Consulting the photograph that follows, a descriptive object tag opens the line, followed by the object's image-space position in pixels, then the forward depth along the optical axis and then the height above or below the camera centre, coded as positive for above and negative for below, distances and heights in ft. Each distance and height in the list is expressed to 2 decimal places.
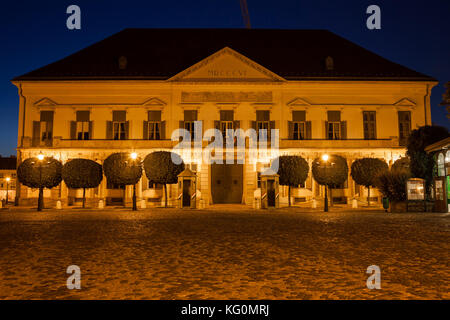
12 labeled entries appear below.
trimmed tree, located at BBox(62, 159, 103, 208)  96.00 +4.68
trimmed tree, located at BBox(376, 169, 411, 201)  74.23 +2.05
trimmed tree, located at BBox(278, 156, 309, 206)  95.55 +5.74
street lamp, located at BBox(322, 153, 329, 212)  80.77 +6.83
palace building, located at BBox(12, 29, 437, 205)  108.99 +24.08
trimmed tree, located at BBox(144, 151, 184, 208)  95.91 +6.50
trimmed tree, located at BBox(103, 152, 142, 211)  96.32 +5.74
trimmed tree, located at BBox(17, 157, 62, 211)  95.76 +4.79
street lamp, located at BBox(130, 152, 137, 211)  84.38 -0.50
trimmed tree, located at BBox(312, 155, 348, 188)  96.68 +5.83
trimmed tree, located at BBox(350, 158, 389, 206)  97.50 +6.26
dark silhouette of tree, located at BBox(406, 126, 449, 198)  75.46 +8.59
